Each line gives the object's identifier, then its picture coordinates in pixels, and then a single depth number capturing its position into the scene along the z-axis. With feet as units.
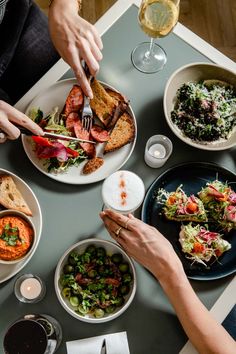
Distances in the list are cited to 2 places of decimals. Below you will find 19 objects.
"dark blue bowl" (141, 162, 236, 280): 5.19
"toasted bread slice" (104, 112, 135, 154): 5.49
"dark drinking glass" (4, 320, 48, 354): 4.42
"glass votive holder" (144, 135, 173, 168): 5.51
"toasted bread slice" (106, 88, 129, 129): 5.61
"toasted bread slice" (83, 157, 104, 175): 5.46
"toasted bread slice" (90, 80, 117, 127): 5.62
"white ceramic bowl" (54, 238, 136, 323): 4.83
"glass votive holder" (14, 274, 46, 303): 4.99
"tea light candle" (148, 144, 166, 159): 5.59
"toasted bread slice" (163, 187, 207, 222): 5.31
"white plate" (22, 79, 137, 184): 5.43
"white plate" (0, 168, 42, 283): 5.08
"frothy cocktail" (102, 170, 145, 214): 5.08
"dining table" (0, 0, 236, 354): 5.06
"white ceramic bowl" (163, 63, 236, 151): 5.61
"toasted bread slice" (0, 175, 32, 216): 5.23
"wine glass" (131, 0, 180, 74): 5.48
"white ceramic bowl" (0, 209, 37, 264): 4.96
